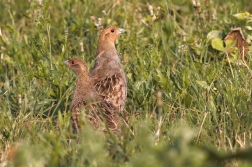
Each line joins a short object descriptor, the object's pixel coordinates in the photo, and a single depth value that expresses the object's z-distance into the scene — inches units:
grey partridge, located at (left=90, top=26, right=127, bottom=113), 508.7
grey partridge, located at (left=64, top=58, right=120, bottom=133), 424.6
